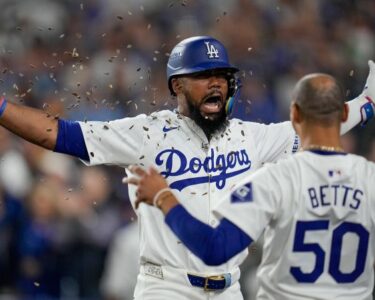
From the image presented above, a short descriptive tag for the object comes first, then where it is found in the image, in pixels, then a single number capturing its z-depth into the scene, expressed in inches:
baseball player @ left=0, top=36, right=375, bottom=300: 446.0
